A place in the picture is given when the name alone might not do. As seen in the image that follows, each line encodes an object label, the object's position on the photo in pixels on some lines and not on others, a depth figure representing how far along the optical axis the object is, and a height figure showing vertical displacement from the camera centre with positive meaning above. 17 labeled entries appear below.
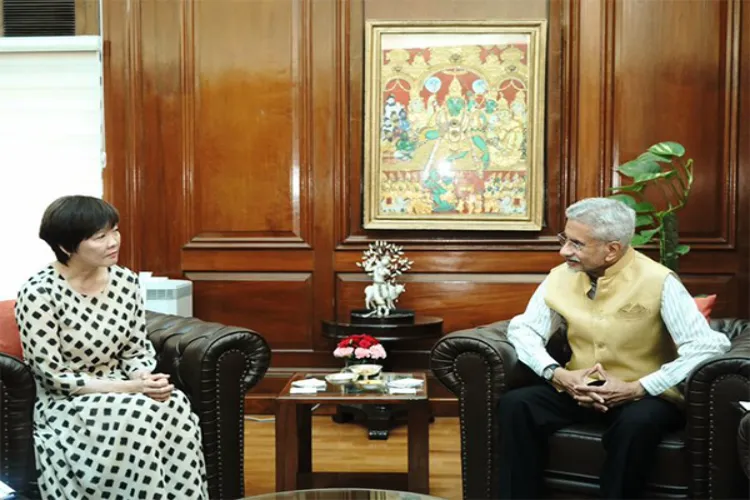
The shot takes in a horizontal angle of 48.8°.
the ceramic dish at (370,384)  3.11 -0.76
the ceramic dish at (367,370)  3.24 -0.73
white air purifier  4.40 -0.59
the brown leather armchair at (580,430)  2.41 -0.76
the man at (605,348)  2.59 -0.54
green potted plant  4.17 -0.07
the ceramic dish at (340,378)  3.19 -0.76
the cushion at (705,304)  3.21 -0.47
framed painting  4.66 +0.33
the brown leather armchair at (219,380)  2.75 -0.66
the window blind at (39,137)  4.94 +0.29
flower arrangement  3.46 -0.69
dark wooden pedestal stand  4.19 -0.77
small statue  4.39 -0.49
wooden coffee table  2.94 -0.87
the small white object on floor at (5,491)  1.89 -0.70
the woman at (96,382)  2.33 -0.60
